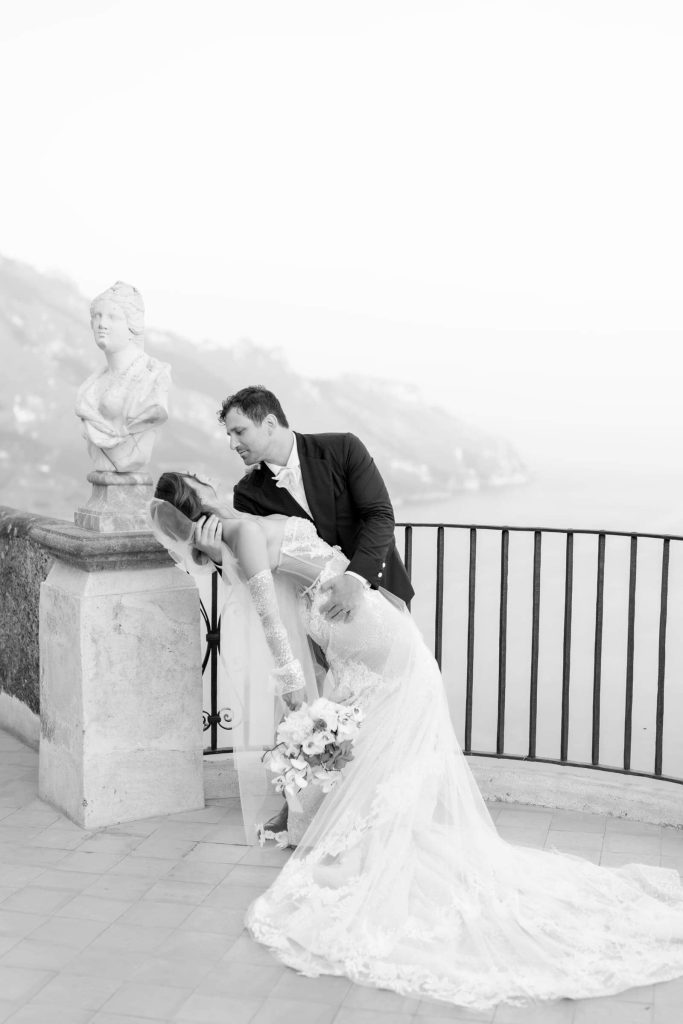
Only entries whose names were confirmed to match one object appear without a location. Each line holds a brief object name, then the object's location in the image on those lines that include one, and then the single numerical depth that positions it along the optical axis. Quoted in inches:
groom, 133.5
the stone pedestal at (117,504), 153.4
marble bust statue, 153.5
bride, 109.7
